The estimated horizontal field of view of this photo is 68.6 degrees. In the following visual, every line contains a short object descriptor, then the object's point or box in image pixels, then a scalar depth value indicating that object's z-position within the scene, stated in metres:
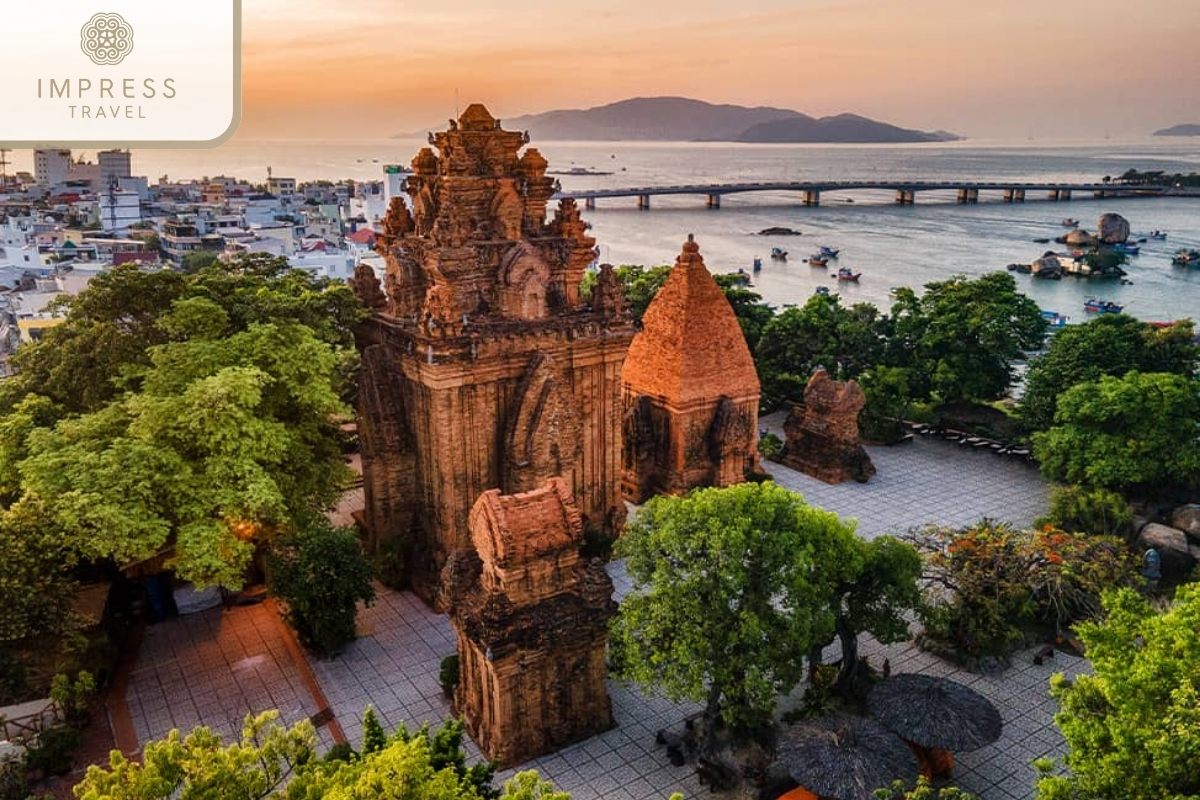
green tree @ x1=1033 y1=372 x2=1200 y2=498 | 25.20
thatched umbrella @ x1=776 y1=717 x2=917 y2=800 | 13.97
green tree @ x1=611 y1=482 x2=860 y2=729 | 15.17
